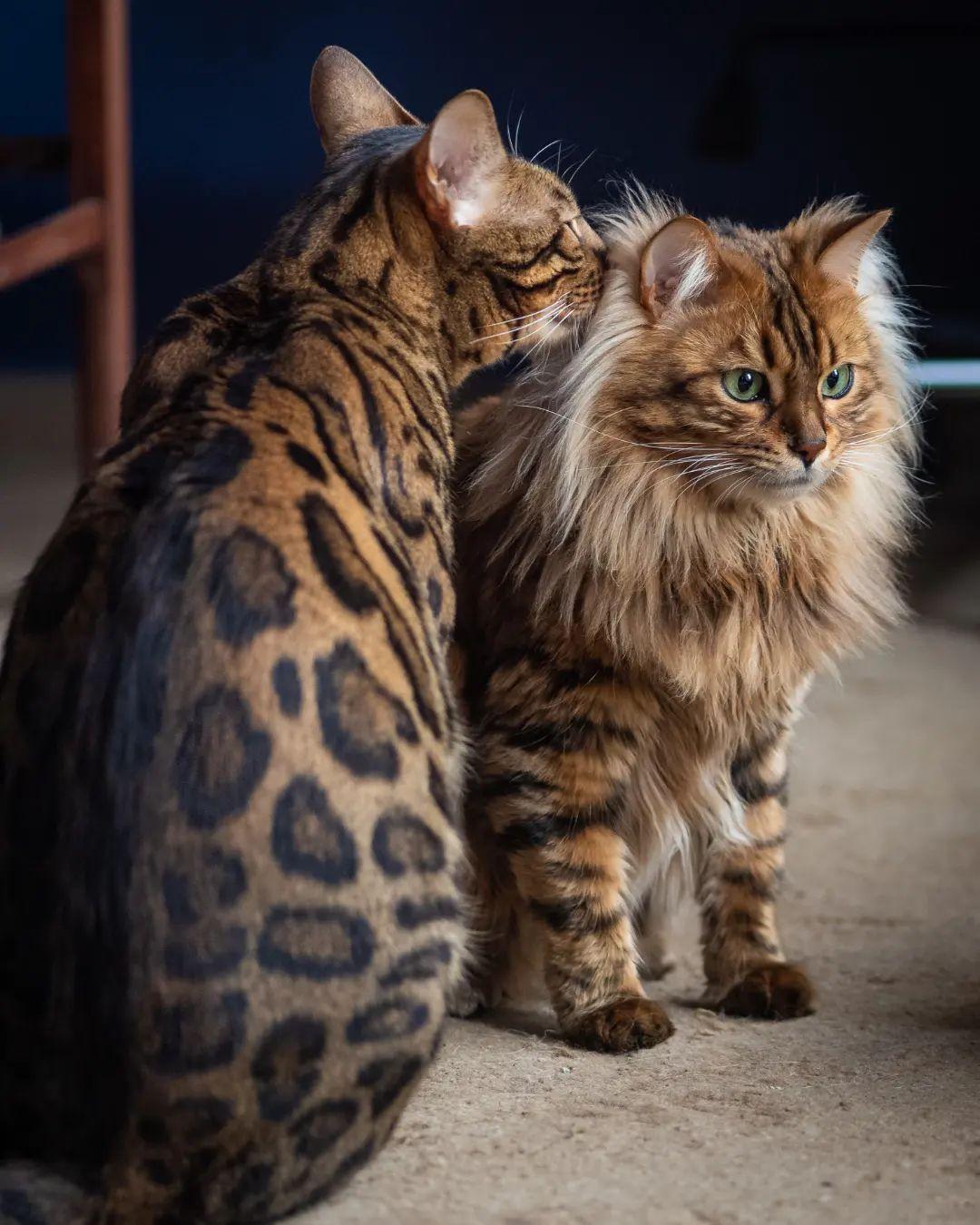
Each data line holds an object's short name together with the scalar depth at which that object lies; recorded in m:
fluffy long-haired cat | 1.65
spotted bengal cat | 1.45
